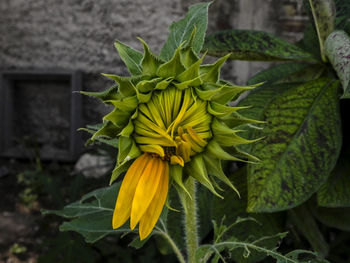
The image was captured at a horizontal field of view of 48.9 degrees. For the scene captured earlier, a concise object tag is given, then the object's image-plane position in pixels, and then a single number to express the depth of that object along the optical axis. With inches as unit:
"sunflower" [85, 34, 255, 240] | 12.3
